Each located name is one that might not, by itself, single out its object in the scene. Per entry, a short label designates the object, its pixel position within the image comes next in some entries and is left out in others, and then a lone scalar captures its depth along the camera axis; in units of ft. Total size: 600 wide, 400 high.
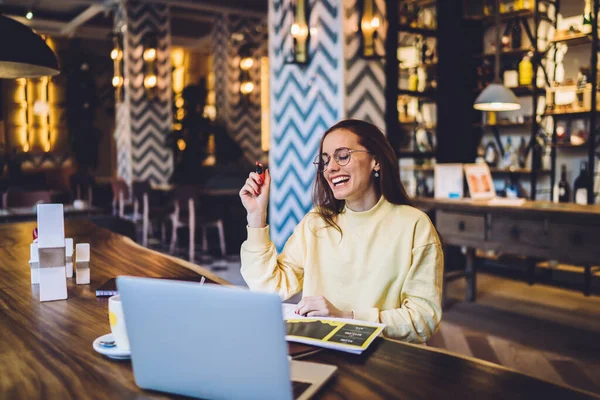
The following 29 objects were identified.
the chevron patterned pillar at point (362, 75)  16.12
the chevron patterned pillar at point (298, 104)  16.29
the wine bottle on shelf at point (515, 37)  18.03
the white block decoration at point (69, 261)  6.93
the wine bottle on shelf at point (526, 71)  18.03
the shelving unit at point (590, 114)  15.99
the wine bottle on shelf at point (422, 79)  19.48
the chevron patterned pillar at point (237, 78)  35.58
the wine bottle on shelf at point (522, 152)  18.92
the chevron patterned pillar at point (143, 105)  29.94
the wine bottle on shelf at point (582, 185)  15.92
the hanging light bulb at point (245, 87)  35.65
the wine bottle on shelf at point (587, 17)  16.81
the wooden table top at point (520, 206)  11.63
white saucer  3.87
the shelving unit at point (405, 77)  16.81
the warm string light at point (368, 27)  16.01
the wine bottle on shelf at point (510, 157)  18.94
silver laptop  2.83
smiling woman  5.38
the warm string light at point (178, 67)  45.91
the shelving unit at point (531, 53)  17.33
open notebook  4.00
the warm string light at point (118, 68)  29.78
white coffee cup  3.82
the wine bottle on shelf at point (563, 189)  17.17
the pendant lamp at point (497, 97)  14.15
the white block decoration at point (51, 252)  5.49
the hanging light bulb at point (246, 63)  35.24
